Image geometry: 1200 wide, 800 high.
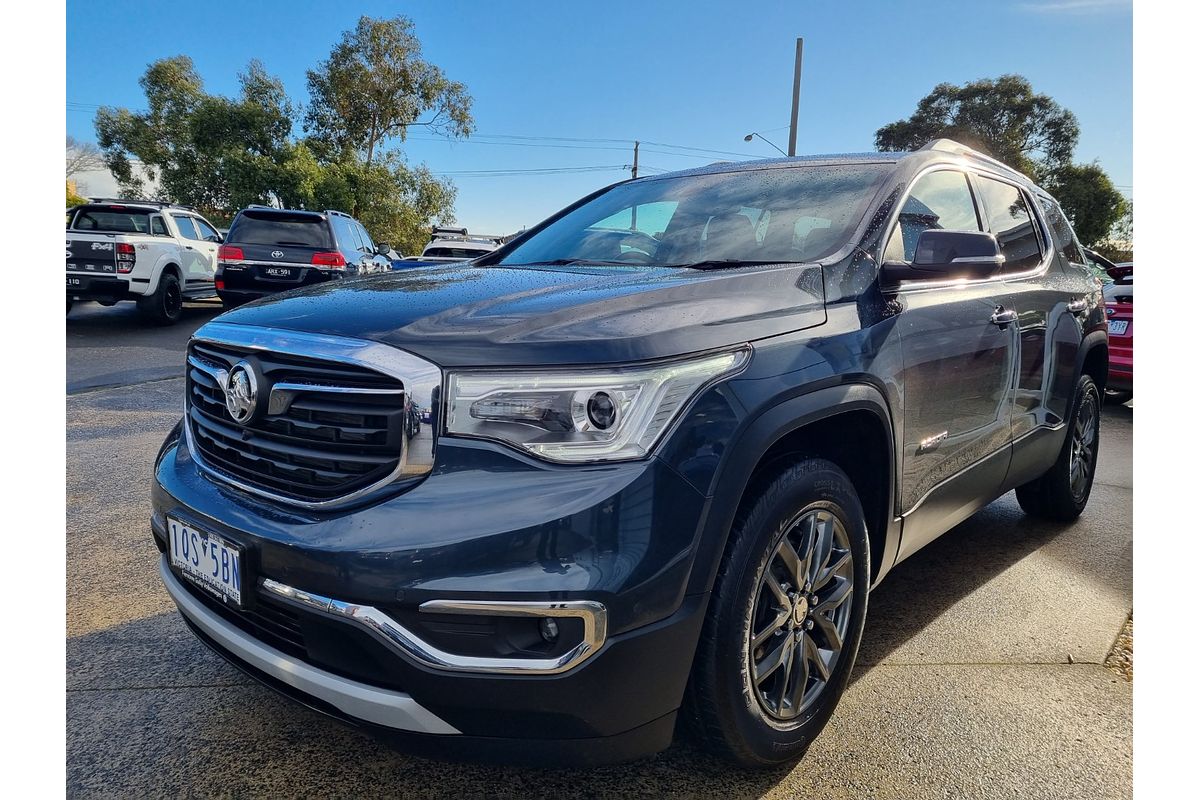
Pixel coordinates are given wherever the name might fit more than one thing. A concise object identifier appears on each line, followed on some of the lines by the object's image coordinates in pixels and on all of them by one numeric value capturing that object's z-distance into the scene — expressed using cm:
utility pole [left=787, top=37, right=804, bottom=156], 1984
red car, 772
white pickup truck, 1162
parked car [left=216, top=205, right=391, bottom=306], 1123
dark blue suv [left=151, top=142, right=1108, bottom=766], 156
